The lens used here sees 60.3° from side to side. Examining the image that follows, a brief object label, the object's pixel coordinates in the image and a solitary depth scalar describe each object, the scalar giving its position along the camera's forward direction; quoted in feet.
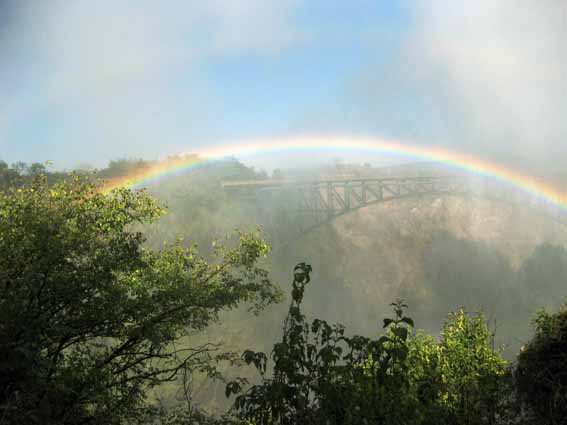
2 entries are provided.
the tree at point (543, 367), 31.73
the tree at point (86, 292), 23.40
